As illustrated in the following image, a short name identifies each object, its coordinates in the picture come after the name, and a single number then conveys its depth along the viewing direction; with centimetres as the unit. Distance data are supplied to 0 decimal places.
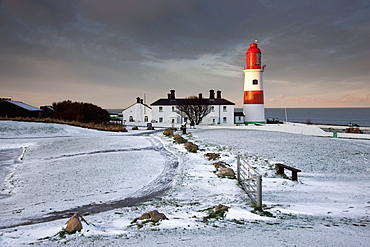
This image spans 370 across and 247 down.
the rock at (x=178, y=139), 2076
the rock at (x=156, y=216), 614
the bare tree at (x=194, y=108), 4925
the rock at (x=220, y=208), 670
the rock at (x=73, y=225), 555
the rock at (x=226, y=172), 1041
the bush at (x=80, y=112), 4156
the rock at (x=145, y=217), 626
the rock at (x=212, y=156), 1373
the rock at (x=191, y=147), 1639
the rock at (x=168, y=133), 2714
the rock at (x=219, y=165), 1160
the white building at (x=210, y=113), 5353
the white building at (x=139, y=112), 5756
